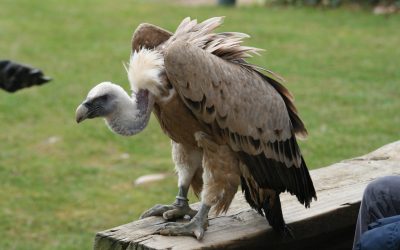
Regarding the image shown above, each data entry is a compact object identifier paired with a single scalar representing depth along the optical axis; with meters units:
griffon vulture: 6.23
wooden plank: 6.21
